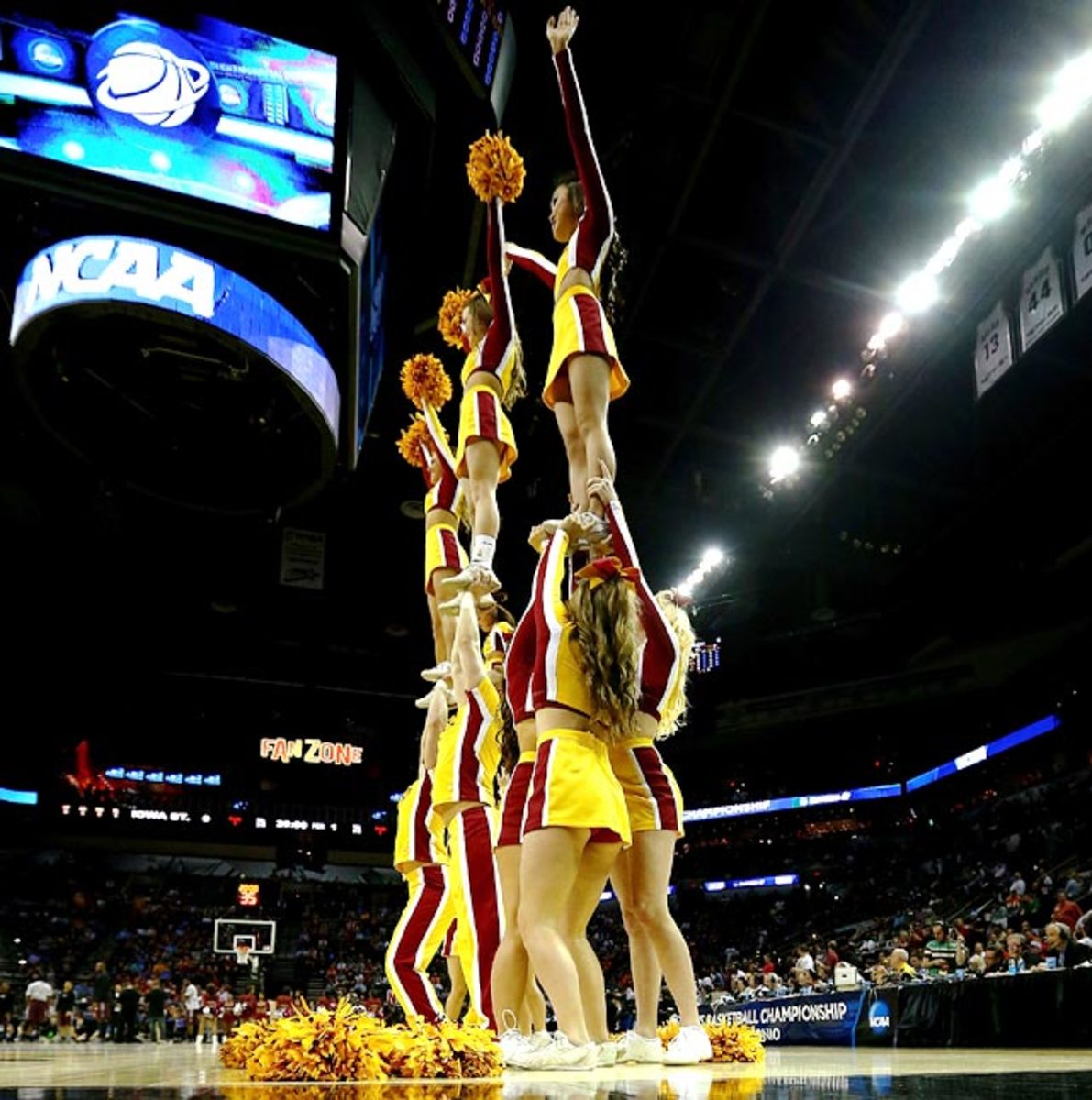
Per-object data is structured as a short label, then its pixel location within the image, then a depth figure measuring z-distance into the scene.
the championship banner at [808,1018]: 9.48
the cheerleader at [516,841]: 3.25
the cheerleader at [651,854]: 3.47
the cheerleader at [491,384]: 5.24
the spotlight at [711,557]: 16.84
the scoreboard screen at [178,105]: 6.26
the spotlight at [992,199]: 8.89
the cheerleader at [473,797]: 4.04
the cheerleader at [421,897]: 5.09
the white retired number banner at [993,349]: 10.01
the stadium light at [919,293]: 9.84
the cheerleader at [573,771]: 2.85
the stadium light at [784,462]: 12.80
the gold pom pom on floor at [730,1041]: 3.83
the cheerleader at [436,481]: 5.96
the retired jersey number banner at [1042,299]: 8.88
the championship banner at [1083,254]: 8.41
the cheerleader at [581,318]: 4.21
